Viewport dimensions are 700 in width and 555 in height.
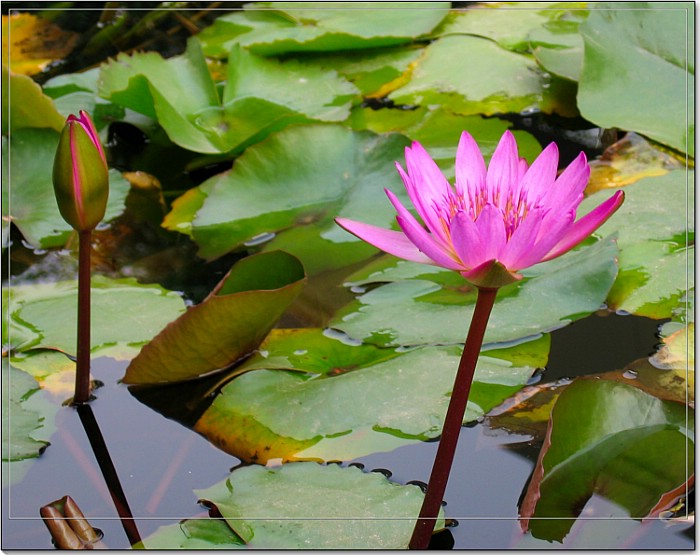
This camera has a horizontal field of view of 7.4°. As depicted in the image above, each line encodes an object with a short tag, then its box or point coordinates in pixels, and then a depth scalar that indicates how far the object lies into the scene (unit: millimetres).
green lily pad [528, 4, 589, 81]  3153
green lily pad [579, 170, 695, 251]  2962
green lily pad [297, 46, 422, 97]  3447
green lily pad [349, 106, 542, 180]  3082
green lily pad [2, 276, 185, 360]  2911
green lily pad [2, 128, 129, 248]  3045
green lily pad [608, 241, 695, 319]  2908
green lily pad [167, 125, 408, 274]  3032
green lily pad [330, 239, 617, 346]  2885
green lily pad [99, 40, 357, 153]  3099
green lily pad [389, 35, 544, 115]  3189
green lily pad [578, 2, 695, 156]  3039
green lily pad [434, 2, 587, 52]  3572
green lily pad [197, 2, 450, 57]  3513
